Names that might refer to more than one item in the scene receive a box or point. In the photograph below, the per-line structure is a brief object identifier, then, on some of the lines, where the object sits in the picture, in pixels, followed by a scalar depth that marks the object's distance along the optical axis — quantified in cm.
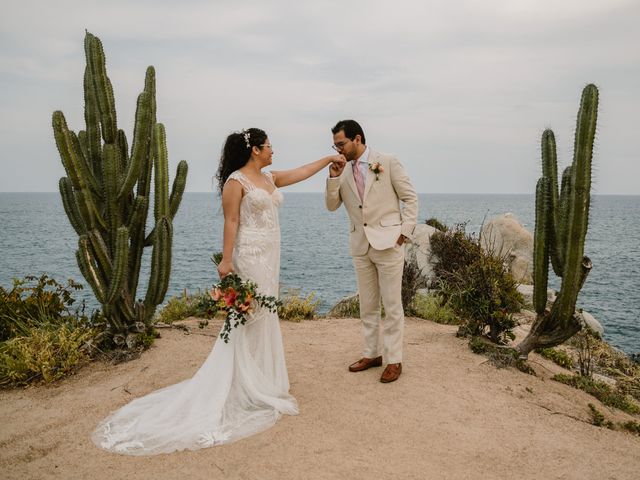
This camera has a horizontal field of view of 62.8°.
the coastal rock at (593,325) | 1165
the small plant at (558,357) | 752
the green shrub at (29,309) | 730
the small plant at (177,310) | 942
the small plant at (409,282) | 982
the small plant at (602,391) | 594
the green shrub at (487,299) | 726
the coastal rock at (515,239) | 1694
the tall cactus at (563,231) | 573
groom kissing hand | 566
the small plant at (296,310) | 932
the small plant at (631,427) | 530
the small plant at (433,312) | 952
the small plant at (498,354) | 651
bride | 490
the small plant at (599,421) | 534
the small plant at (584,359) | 683
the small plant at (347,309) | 1035
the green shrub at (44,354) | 633
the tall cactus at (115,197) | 659
